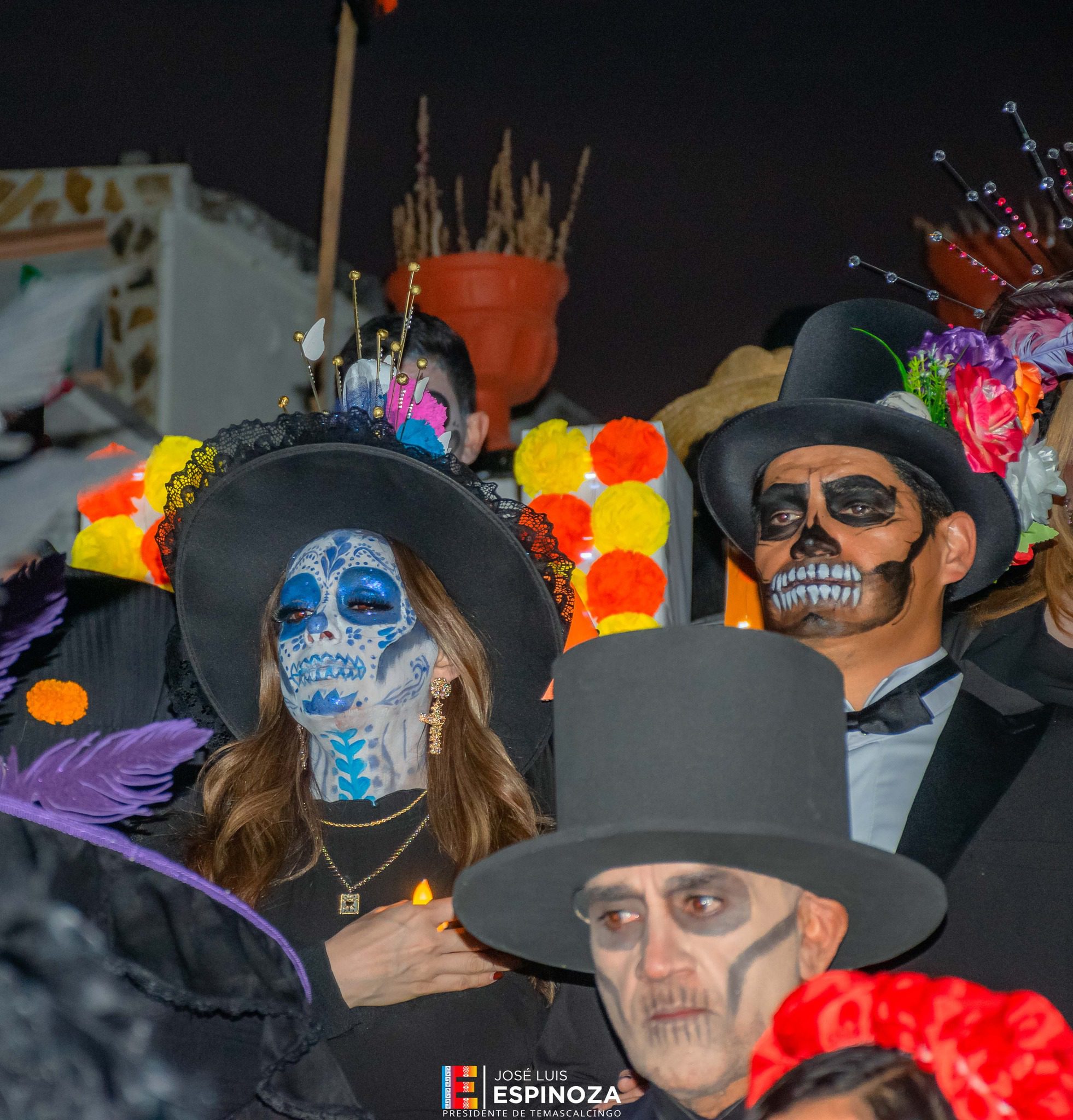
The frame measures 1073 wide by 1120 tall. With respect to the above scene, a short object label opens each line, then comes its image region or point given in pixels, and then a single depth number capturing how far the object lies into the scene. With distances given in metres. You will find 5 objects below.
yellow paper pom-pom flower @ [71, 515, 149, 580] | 4.34
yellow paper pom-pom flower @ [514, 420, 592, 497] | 4.30
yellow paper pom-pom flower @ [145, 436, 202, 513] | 4.24
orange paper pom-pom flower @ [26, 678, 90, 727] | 3.77
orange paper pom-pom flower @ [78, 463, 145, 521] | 4.38
